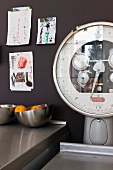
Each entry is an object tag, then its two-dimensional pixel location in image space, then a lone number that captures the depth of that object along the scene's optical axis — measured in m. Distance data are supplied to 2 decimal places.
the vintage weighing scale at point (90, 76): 1.12
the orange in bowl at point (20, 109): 1.21
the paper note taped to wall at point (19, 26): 1.41
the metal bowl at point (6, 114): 1.26
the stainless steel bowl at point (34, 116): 1.14
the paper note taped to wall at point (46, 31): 1.36
